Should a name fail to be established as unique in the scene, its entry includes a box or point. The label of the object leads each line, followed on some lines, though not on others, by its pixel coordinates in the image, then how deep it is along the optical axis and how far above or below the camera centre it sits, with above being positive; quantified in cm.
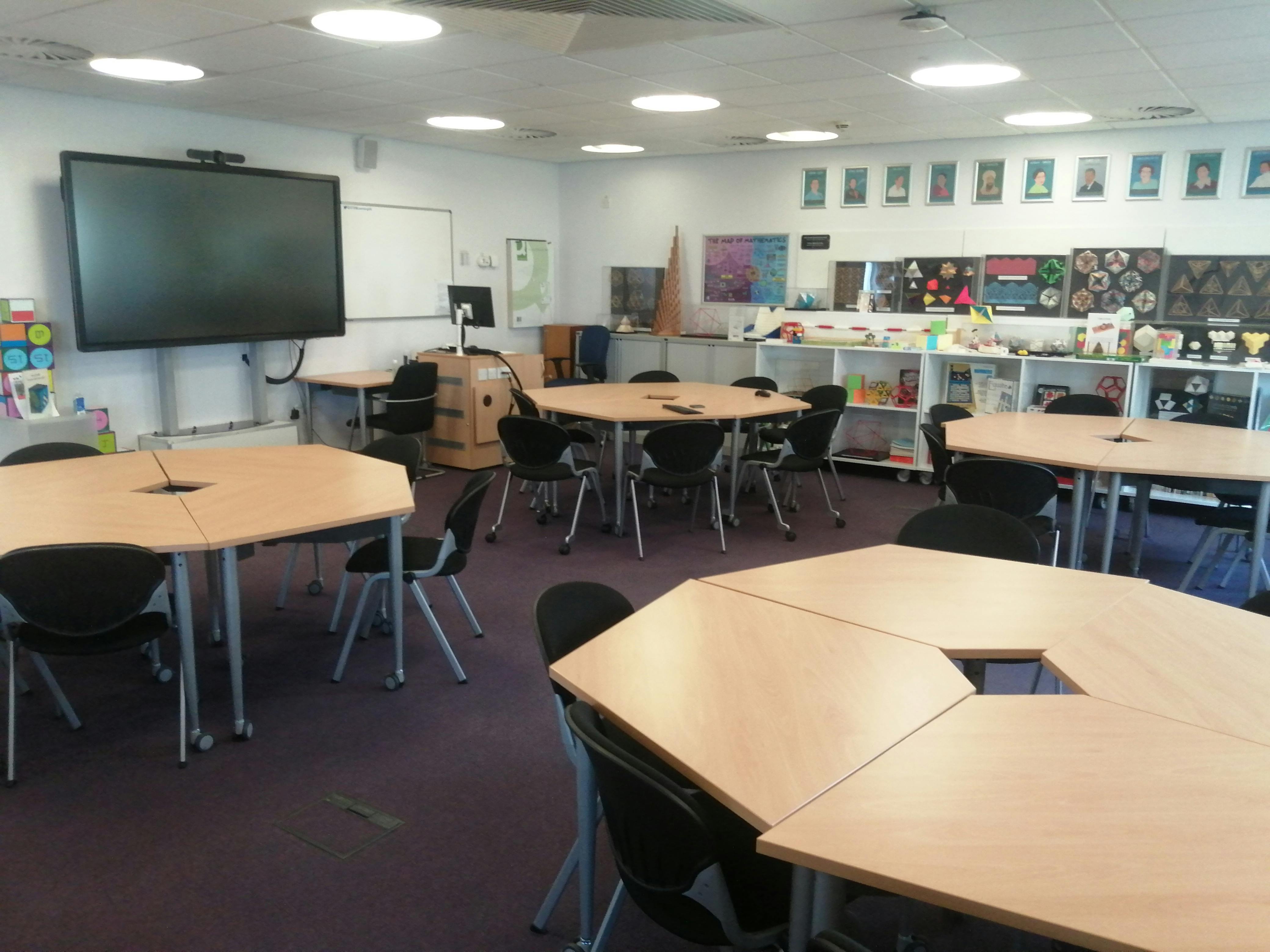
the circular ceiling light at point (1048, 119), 638 +131
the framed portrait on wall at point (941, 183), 754 +100
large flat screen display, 587 +25
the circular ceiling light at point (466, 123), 691 +129
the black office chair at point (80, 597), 282 -96
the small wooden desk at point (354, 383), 716 -69
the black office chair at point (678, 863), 163 -104
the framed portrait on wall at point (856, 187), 795 +101
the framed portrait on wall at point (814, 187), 815 +102
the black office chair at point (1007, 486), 436 -83
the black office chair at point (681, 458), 539 -91
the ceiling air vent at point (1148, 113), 602 +131
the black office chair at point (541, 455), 551 -94
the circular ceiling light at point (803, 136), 733 +133
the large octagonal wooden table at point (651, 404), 577 -68
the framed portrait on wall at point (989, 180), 735 +101
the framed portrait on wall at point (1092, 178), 699 +99
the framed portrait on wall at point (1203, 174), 662 +99
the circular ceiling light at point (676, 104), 595 +127
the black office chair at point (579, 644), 209 -86
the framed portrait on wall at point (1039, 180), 718 +99
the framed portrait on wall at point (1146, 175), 681 +99
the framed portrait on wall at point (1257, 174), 646 +97
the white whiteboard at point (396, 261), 780 +29
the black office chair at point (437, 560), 372 -109
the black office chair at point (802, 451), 596 -95
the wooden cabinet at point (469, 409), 770 -94
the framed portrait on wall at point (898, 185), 773 +101
